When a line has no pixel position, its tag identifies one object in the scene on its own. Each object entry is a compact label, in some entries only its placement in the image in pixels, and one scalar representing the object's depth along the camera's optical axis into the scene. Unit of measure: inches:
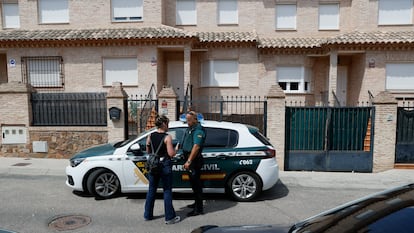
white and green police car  234.2
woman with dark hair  191.5
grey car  69.9
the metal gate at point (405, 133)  342.0
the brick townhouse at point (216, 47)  548.7
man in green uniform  203.9
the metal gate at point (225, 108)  541.7
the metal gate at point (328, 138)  344.2
